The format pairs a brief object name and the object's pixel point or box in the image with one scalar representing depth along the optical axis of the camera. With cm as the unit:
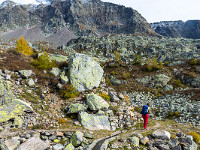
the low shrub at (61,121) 1132
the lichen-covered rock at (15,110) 914
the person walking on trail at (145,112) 1171
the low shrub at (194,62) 3816
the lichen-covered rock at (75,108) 1303
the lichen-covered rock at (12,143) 695
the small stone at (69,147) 798
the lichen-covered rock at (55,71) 1748
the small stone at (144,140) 944
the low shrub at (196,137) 1032
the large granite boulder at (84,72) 1742
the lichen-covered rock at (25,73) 1454
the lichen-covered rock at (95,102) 1370
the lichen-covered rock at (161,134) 996
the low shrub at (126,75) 3403
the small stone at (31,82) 1427
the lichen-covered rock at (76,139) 852
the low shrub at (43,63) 1766
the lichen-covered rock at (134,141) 903
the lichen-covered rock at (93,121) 1204
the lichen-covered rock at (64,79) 1657
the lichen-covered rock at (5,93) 995
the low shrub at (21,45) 3872
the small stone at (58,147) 785
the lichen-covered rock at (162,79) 3155
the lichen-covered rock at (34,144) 720
